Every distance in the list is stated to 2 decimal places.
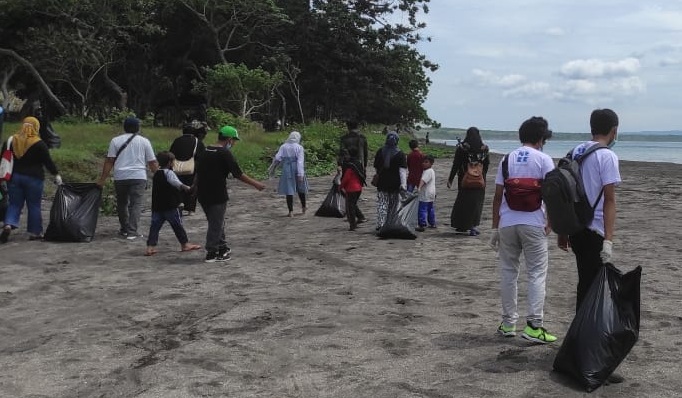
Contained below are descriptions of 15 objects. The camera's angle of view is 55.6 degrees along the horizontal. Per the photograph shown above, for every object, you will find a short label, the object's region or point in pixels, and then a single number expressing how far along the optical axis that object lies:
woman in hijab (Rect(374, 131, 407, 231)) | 9.34
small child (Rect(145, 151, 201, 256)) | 8.01
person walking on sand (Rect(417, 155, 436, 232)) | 9.98
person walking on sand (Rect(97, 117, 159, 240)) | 8.80
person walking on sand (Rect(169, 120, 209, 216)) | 10.09
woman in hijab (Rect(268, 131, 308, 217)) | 11.33
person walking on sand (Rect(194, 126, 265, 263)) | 7.45
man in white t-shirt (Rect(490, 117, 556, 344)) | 4.50
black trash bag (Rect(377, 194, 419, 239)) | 9.27
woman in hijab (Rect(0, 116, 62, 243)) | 8.53
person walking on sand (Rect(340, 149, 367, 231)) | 10.02
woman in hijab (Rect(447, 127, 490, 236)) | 9.32
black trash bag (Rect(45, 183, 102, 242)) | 8.84
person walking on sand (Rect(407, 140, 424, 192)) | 10.20
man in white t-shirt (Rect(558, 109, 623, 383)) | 4.04
